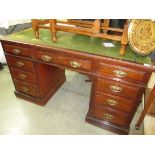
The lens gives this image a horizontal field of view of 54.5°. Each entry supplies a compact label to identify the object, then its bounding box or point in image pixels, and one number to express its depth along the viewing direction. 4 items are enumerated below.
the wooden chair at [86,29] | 1.20
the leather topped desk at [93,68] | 1.20
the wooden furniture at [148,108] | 1.31
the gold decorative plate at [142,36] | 1.06
